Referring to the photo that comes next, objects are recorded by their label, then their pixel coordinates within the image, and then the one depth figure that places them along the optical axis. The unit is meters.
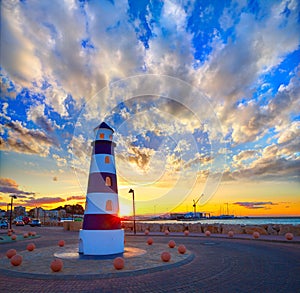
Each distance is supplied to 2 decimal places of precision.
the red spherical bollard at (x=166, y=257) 13.41
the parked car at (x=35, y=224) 62.10
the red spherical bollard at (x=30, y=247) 18.47
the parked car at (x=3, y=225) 58.84
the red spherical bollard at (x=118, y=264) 11.92
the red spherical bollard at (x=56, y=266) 11.69
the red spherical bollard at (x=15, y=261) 12.96
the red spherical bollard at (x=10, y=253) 14.95
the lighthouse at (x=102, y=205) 16.92
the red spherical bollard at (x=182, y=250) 15.84
